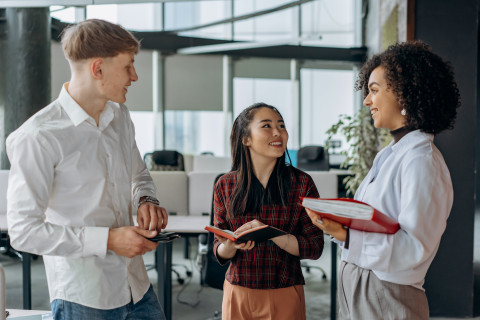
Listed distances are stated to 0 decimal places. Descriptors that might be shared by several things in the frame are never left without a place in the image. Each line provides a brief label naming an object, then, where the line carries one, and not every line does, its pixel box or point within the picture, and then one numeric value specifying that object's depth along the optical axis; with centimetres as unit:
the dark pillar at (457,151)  346
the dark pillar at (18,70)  569
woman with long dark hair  173
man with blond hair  122
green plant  487
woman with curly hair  130
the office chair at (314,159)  651
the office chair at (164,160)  545
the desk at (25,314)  156
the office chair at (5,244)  393
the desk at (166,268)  330
